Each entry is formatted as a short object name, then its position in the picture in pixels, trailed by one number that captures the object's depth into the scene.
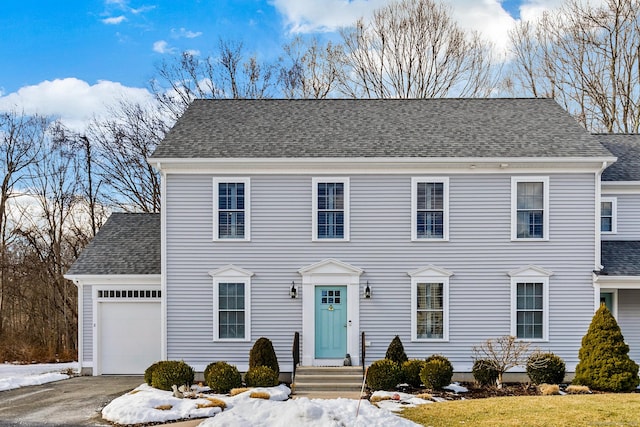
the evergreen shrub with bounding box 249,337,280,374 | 14.40
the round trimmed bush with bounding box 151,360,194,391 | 13.72
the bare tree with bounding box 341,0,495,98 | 30.66
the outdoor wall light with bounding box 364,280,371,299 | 15.45
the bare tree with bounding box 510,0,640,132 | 28.72
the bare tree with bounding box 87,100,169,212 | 28.48
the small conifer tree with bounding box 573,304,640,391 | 13.88
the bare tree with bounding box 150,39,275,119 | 30.83
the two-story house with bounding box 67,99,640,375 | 15.45
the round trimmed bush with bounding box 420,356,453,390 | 13.90
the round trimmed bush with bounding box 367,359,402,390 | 13.87
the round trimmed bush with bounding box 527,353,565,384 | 14.30
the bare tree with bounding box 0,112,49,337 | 25.86
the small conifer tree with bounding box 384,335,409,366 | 14.83
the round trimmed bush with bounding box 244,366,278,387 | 13.87
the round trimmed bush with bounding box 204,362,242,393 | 13.77
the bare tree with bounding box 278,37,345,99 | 31.42
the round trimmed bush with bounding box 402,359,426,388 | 14.36
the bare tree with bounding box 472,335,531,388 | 14.27
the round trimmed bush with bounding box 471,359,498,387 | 14.41
